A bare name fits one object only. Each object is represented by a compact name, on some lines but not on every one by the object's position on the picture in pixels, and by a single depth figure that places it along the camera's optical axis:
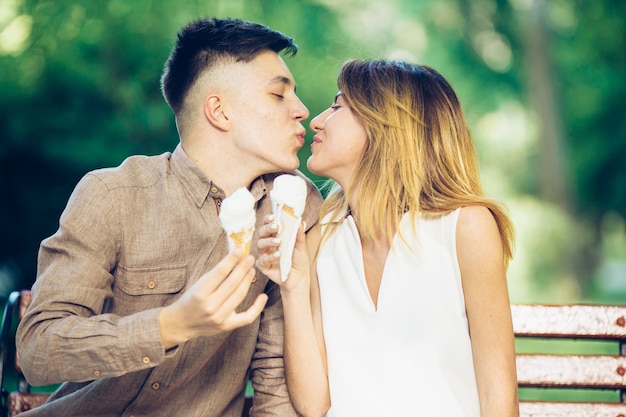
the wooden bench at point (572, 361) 2.69
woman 2.37
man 2.01
